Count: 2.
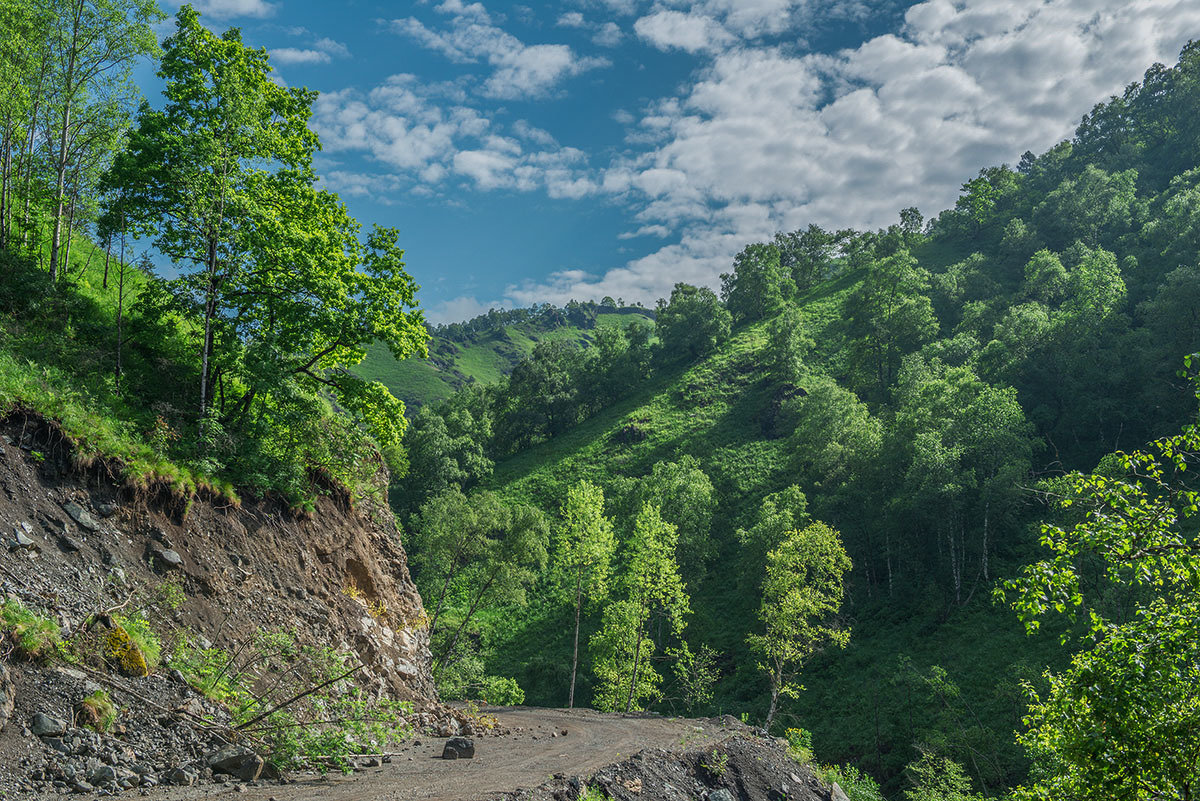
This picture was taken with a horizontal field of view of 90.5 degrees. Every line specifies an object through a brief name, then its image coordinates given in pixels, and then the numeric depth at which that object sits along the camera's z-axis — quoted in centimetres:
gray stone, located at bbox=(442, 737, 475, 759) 1423
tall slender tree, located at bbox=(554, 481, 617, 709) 3612
